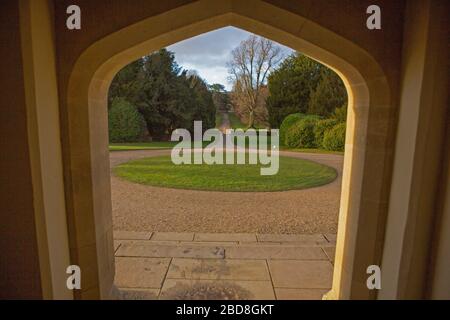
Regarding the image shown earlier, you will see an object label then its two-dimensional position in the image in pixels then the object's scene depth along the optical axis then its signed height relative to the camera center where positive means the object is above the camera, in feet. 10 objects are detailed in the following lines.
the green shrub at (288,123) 75.00 -0.69
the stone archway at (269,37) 8.93 +0.10
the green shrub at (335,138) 61.29 -3.58
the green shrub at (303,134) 69.15 -3.15
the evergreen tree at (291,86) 83.46 +10.01
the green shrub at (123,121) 78.54 -1.17
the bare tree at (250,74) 97.71 +15.82
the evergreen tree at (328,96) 74.23 +6.46
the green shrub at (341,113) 65.65 +1.78
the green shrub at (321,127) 65.94 -1.42
